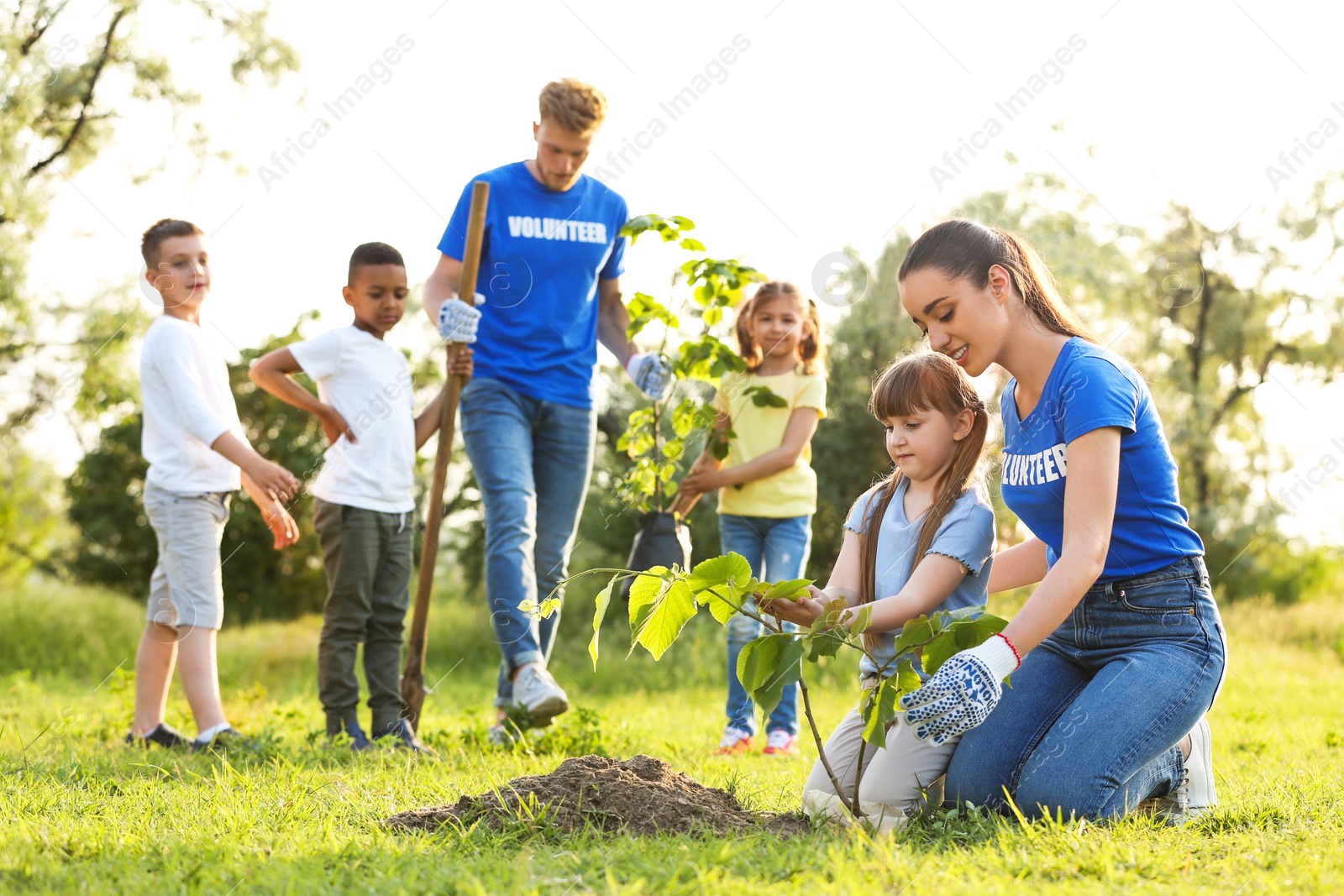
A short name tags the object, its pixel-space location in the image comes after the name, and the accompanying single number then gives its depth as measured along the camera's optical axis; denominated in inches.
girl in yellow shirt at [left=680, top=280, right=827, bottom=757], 177.9
